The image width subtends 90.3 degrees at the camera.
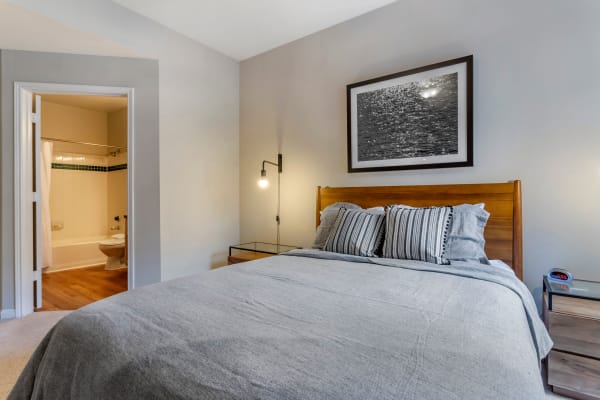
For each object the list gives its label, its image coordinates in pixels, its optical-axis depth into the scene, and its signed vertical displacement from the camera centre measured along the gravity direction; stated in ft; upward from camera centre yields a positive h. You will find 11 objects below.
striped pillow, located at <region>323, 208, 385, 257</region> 6.73 -0.83
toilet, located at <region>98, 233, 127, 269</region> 14.42 -2.53
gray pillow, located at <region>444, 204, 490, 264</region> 5.97 -0.75
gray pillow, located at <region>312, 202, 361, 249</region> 7.71 -0.60
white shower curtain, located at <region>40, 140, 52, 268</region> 13.52 -0.42
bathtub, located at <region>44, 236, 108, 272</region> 14.53 -2.78
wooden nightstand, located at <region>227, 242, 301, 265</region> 9.95 -1.74
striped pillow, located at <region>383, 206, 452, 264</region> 5.99 -0.75
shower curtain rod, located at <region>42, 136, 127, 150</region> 14.52 +2.91
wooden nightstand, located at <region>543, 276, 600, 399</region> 4.85 -2.43
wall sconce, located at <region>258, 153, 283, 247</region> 10.83 +0.87
